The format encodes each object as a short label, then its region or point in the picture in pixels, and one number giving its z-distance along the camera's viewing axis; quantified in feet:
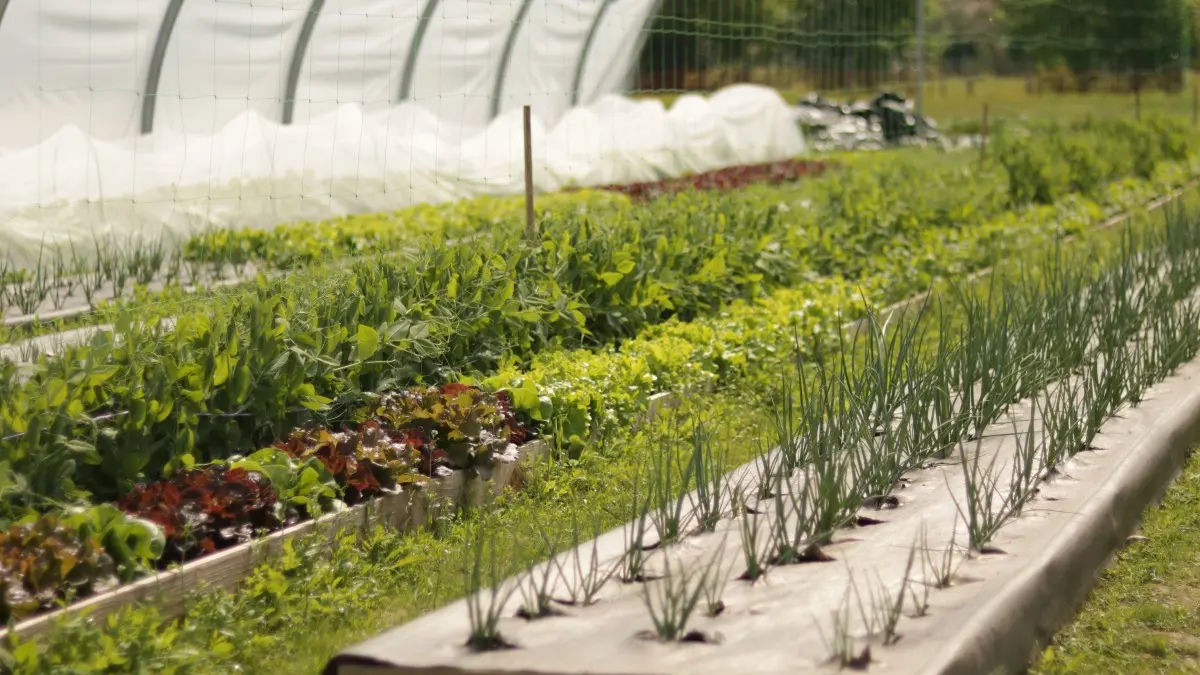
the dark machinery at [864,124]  61.67
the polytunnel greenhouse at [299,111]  28.55
